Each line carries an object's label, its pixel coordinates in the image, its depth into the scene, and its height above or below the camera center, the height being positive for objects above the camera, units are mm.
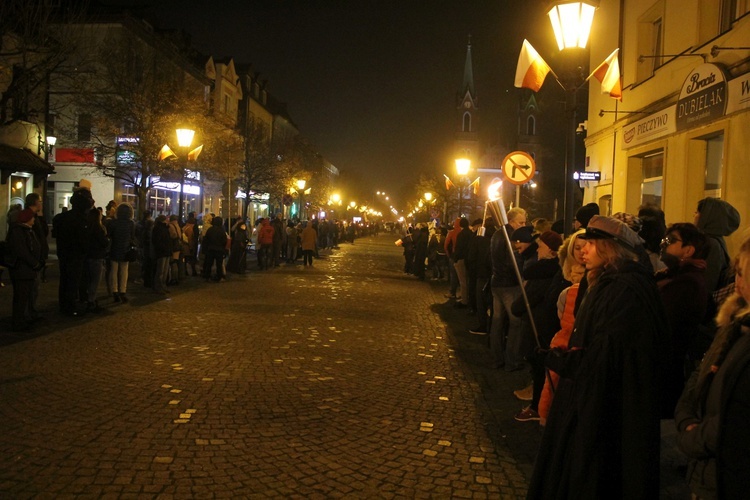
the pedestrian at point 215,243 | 18047 -495
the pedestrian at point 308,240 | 25688 -442
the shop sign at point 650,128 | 13508 +2549
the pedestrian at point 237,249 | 20969 -752
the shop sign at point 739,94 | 10281 +2435
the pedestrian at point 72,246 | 10781 -442
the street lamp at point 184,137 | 19219 +2555
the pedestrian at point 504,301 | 8281 -830
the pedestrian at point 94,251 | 11508 -549
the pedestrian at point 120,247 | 12805 -506
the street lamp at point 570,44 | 8039 +2435
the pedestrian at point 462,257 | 14312 -495
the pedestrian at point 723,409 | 2338 -620
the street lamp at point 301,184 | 34094 +2318
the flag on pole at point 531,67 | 10773 +2808
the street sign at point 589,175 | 18047 +1778
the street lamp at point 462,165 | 26750 +2850
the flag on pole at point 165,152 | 21688 +2355
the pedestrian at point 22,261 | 9492 -643
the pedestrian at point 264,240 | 23438 -470
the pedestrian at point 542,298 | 5922 -584
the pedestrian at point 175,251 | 15602 -686
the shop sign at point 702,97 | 11133 +2656
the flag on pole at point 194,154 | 22078 +2387
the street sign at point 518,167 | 11039 +1187
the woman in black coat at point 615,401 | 2949 -726
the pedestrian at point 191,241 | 18500 -498
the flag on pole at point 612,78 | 12484 +3145
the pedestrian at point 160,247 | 14781 -562
